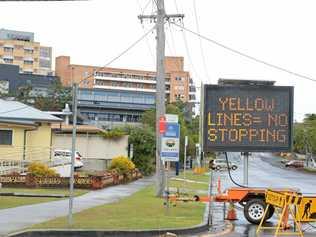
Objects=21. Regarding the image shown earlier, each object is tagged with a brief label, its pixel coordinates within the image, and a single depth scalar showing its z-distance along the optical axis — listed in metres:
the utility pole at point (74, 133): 14.56
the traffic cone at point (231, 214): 20.11
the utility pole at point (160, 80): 27.16
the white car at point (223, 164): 80.14
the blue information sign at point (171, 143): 20.33
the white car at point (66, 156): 44.78
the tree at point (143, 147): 54.16
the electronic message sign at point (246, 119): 19.27
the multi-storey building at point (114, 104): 149.12
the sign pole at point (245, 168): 20.42
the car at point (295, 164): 108.42
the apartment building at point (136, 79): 163.25
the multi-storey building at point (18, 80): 111.94
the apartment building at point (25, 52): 164.75
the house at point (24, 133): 40.22
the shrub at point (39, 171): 33.03
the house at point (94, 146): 51.91
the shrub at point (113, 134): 52.81
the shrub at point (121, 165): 42.47
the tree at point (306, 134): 98.62
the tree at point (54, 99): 99.80
